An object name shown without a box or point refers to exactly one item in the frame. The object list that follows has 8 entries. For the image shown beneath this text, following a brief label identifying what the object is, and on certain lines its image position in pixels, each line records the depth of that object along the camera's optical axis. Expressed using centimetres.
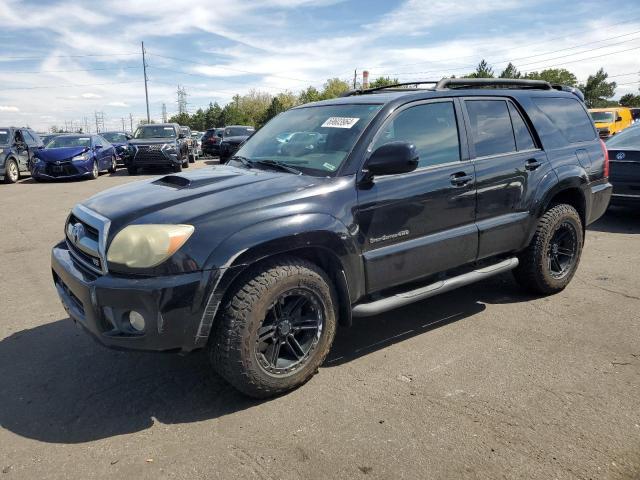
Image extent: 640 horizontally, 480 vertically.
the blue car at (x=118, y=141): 2106
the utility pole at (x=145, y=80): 5998
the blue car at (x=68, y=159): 1506
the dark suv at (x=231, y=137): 2110
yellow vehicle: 1898
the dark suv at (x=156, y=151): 1647
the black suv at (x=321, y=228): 273
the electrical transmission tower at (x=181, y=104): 10042
